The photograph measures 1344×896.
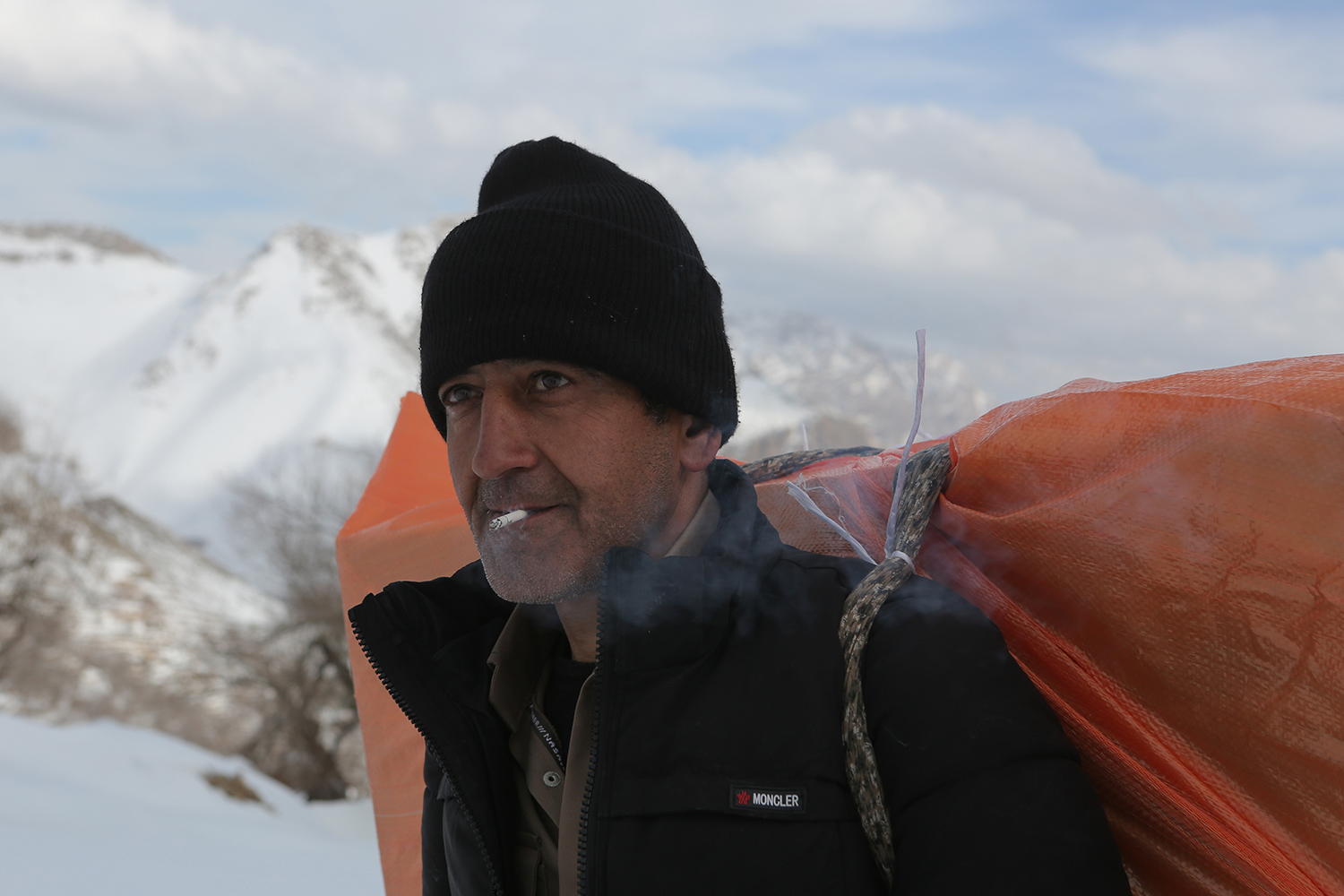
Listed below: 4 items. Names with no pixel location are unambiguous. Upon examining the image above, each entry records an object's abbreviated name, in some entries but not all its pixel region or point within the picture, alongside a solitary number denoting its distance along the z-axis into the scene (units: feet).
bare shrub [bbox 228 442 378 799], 50.65
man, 3.57
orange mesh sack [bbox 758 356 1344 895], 3.10
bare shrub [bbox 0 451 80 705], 60.85
